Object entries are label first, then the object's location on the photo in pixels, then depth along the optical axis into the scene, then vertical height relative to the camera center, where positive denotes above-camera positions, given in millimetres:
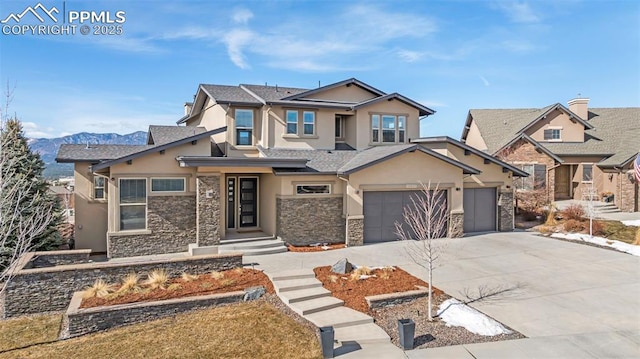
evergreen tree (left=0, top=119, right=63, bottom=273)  14047 -627
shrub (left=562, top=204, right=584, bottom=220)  19936 -1802
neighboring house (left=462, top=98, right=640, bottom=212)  25656 +2494
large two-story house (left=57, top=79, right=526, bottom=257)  14586 +152
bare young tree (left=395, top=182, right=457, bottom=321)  14797 -2045
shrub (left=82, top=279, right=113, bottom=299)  9555 -2973
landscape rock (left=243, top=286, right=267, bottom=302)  9816 -3040
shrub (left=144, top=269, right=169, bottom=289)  10208 -2869
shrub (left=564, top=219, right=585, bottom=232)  18141 -2294
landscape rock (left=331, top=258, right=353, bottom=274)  11562 -2788
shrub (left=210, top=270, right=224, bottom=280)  10945 -2878
